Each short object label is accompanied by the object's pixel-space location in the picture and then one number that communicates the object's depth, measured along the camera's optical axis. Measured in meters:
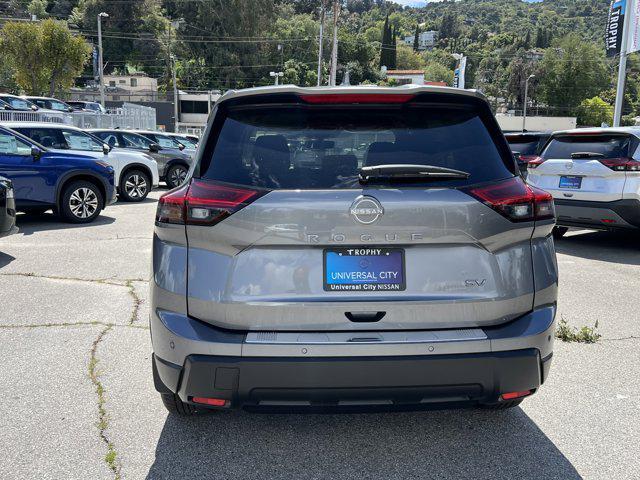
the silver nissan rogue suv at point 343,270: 2.65
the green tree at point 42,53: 37.53
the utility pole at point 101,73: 43.78
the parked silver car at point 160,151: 16.31
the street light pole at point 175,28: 65.50
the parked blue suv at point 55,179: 9.84
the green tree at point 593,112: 104.31
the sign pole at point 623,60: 20.38
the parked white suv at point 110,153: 11.70
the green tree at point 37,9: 115.00
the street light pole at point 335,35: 41.11
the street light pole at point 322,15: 50.89
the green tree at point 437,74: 138.75
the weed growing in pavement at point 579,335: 5.04
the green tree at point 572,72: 109.62
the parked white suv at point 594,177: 8.45
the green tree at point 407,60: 152.62
